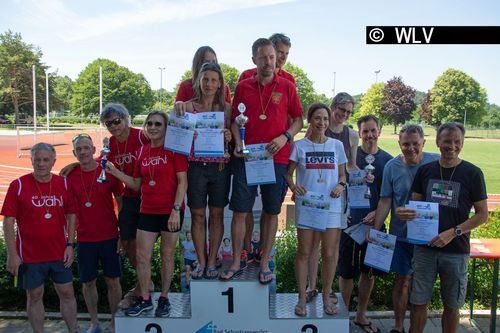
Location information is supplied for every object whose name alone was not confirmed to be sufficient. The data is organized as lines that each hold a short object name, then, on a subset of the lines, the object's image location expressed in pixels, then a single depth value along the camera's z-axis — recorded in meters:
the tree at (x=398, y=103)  73.00
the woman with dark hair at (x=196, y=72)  3.85
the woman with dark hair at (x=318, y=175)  3.65
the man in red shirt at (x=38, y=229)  3.57
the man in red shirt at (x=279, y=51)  4.33
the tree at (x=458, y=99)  69.38
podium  3.76
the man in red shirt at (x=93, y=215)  3.84
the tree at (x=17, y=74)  58.62
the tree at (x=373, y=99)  75.88
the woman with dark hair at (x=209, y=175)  3.60
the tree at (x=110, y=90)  69.81
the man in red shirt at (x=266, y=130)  3.62
